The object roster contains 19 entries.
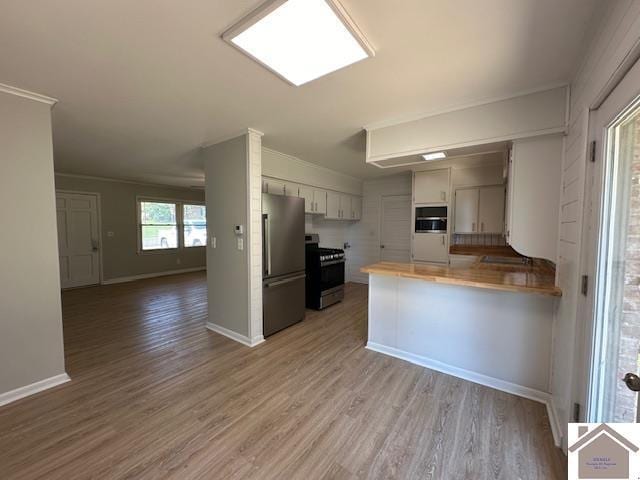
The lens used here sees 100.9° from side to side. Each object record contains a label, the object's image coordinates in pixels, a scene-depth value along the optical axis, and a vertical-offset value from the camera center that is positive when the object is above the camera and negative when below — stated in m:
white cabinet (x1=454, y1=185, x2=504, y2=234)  4.14 +0.30
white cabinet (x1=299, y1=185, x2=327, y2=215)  4.52 +0.53
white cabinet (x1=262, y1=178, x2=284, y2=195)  3.82 +0.63
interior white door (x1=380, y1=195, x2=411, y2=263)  5.44 -0.02
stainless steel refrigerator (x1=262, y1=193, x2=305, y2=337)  3.22 -0.44
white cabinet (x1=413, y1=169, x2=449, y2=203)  4.43 +0.72
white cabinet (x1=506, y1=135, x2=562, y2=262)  2.01 +0.25
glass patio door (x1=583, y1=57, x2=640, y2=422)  1.15 -0.14
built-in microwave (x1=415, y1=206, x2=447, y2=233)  4.47 +0.15
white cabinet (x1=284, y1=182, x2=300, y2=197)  4.18 +0.64
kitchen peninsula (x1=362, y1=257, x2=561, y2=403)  2.11 -0.84
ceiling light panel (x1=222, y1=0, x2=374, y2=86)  1.28 +1.06
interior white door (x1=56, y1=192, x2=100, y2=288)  5.57 -0.23
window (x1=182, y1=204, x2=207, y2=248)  7.68 +0.10
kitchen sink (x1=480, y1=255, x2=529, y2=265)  3.88 -0.48
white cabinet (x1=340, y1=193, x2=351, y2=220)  5.39 +0.45
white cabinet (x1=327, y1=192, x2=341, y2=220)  5.06 +0.45
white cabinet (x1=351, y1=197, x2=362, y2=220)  5.73 +0.45
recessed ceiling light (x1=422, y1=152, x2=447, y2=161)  2.58 +0.72
